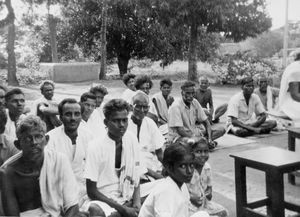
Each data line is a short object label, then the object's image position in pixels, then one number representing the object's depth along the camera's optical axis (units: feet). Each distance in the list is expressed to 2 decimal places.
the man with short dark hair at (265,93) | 29.76
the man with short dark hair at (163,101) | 24.14
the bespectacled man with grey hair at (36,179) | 9.74
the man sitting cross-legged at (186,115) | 20.89
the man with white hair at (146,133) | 15.28
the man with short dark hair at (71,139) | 13.02
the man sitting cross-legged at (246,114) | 27.78
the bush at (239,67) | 58.95
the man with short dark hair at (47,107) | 17.34
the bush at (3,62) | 87.15
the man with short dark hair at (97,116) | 17.35
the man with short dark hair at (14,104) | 16.24
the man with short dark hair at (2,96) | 15.72
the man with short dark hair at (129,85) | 23.63
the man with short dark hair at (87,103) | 17.08
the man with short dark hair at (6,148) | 11.67
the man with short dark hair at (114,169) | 11.60
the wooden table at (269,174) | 12.92
